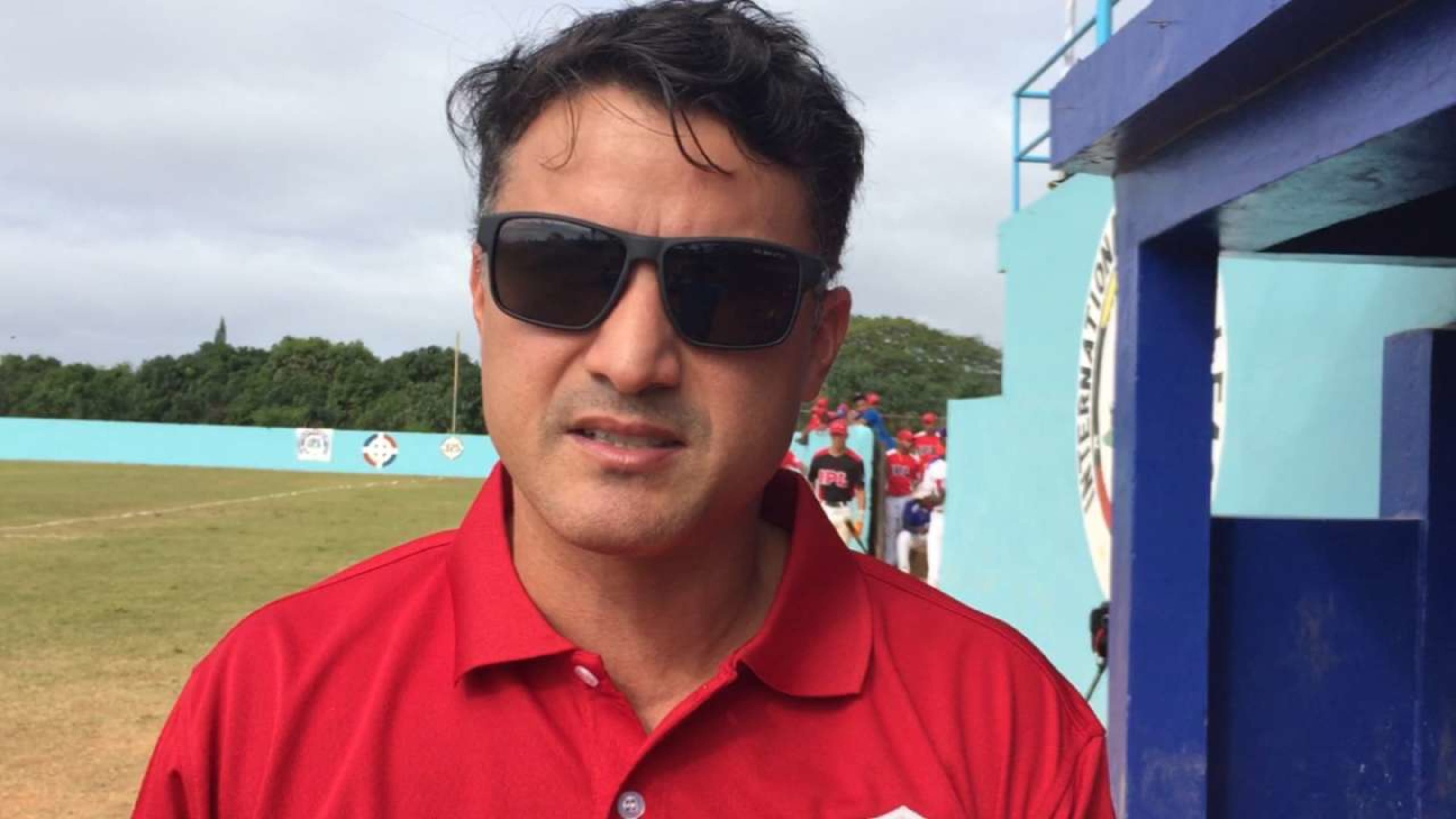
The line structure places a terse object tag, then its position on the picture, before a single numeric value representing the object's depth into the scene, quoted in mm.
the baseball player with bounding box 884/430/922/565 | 14008
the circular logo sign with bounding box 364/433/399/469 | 41469
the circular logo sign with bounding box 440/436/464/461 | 41000
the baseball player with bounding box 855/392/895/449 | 14250
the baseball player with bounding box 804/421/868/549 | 12477
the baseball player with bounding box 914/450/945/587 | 11992
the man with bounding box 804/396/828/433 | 17625
